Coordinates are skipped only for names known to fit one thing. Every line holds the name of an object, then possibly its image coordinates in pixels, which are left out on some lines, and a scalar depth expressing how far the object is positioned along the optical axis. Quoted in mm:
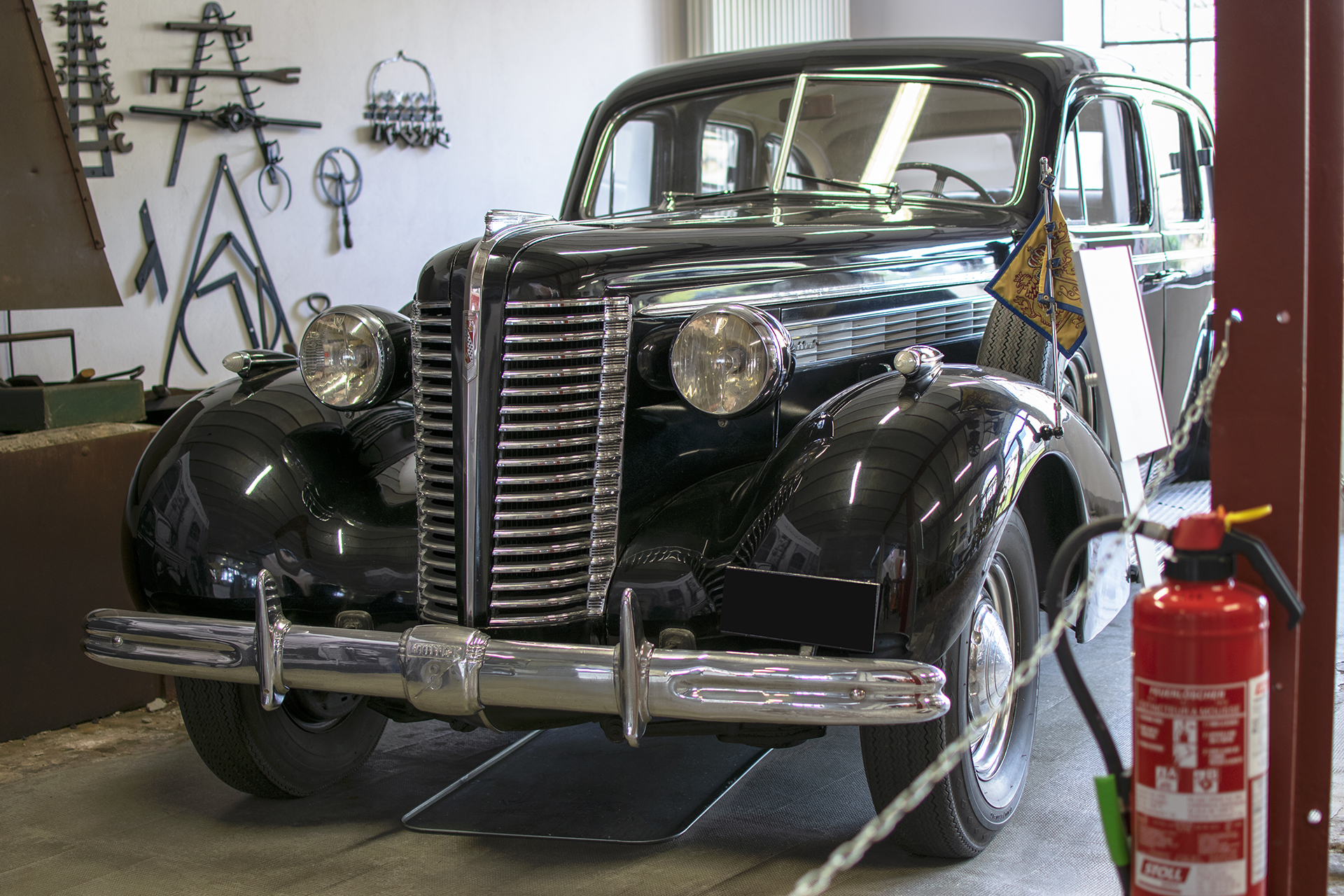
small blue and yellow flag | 2689
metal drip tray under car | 2670
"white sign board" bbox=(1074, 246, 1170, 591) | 2271
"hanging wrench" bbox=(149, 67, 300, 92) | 5383
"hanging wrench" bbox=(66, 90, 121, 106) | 5055
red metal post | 1515
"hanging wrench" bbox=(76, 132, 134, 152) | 5148
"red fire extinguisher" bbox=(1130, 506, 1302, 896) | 1397
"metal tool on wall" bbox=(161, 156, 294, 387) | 5594
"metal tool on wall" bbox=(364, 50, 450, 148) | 6555
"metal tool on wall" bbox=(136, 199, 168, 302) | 5395
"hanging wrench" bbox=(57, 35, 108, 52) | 4988
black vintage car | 2051
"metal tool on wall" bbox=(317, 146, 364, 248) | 6297
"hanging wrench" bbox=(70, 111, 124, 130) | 5129
